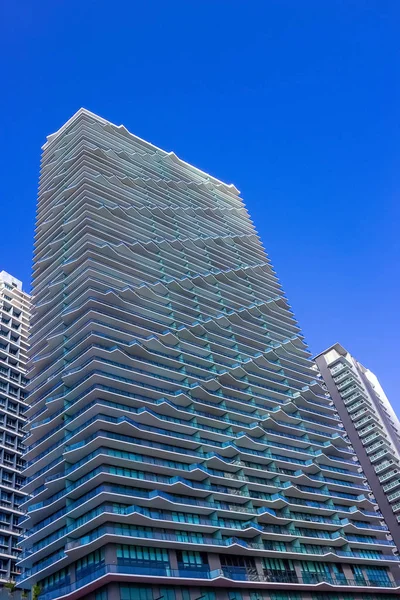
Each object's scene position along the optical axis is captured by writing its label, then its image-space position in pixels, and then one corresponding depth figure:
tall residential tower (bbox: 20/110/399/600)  47.94
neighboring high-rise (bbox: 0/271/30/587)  78.38
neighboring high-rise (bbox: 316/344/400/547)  102.19
